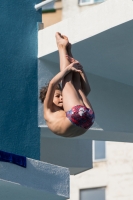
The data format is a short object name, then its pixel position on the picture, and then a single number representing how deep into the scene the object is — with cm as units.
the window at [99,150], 2734
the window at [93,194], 2677
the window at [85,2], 2872
